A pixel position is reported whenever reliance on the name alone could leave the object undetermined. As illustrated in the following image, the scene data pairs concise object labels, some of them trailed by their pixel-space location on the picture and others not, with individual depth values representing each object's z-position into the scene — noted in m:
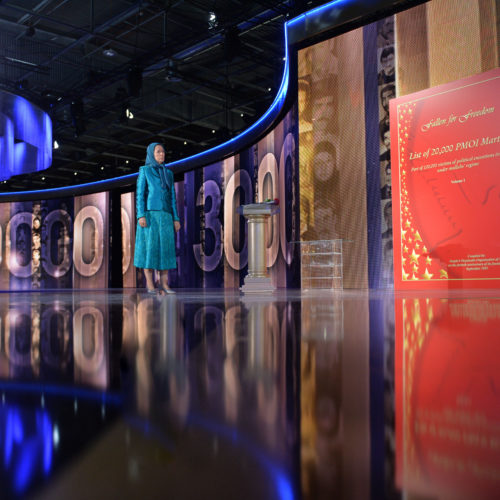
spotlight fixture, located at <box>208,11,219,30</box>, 7.52
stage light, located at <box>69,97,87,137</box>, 10.16
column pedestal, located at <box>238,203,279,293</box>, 4.52
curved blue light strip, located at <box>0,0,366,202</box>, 6.32
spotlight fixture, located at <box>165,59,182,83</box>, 8.12
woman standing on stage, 4.42
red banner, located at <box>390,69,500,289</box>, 4.73
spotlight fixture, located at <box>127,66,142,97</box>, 8.87
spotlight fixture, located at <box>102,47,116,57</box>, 9.00
